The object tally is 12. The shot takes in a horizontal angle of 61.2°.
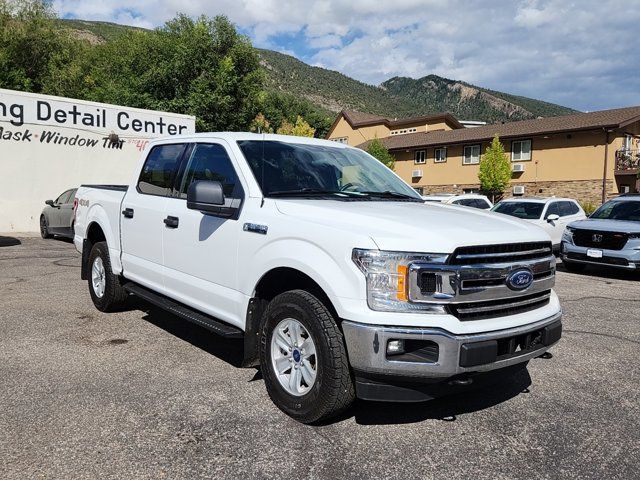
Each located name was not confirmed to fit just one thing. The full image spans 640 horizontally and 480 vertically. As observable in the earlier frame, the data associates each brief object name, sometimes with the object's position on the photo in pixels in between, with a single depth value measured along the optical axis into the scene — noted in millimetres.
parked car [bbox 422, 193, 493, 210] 16359
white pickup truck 3062
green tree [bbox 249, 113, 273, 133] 34397
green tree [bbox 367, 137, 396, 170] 40719
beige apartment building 31594
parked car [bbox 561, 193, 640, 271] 9953
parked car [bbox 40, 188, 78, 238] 14680
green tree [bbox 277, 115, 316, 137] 56128
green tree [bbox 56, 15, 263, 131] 30984
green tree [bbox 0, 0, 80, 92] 32531
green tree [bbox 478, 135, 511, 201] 34125
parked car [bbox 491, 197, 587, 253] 13633
